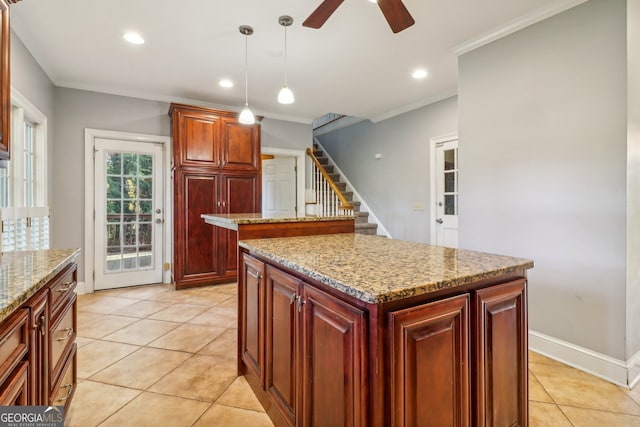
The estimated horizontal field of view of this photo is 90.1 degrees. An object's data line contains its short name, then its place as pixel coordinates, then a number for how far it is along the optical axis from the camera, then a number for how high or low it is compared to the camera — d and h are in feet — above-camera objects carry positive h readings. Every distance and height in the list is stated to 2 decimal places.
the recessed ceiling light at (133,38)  9.18 +5.19
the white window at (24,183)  8.06 +1.03
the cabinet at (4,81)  5.01 +2.15
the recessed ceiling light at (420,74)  11.72 +5.25
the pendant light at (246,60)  8.89 +5.16
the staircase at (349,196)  17.94 +1.11
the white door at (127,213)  13.29 +0.08
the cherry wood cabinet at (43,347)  3.14 -1.60
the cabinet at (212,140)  13.26 +3.26
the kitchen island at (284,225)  6.59 -0.25
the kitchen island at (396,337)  3.15 -1.43
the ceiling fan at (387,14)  5.96 +3.89
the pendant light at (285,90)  8.38 +3.24
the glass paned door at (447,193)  14.03 +0.89
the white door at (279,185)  17.90 +1.67
